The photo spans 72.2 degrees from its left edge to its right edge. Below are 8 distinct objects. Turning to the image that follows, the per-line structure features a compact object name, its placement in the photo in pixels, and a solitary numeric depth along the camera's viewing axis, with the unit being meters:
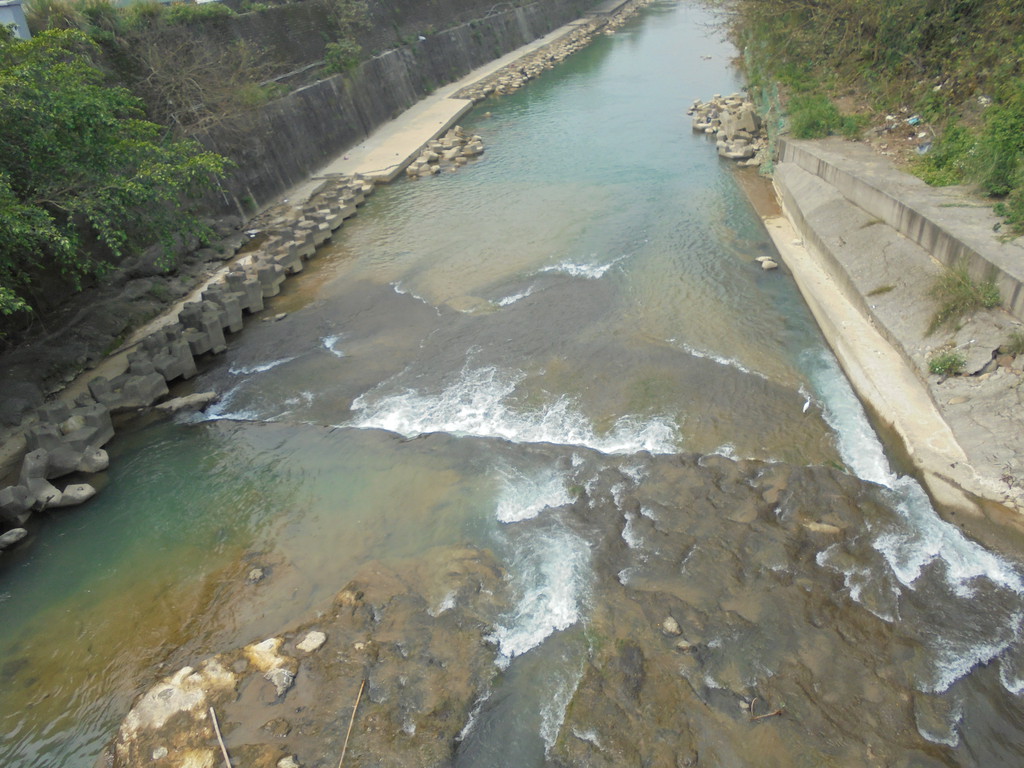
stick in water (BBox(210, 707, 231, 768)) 5.88
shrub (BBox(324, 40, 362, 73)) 24.23
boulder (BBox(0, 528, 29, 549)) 8.56
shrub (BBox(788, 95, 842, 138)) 16.81
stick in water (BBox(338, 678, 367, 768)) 5.87
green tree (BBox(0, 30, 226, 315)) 9.31
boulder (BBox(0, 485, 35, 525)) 8.71
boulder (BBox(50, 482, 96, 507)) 9.18
